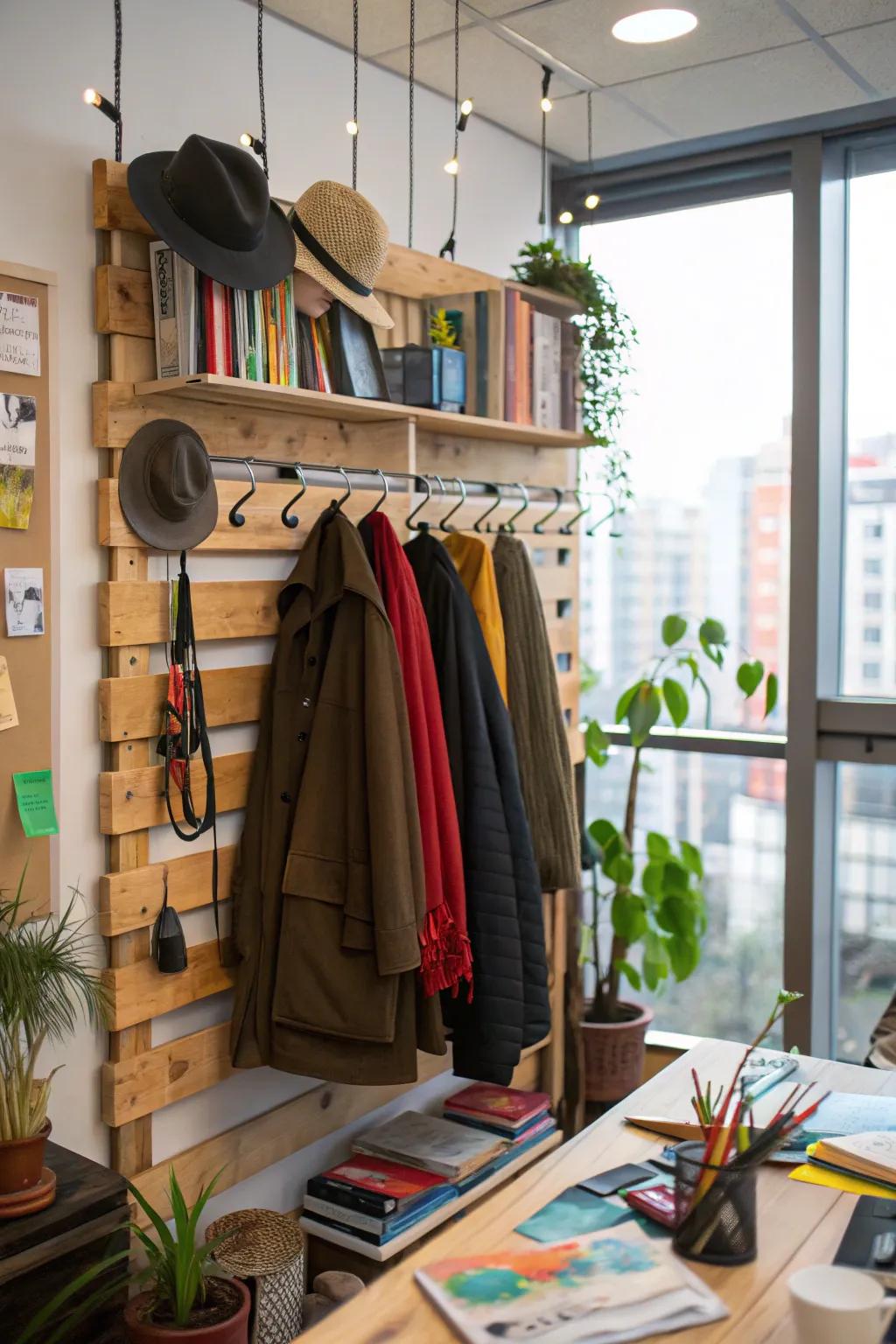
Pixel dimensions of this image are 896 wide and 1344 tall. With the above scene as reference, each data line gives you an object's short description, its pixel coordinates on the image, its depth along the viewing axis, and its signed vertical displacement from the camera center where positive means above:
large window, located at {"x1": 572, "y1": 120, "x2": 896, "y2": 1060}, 3.61 +0.19
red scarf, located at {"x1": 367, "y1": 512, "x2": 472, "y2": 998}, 2.60 -0.36
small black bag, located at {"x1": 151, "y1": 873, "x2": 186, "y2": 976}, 2.36 -0.63
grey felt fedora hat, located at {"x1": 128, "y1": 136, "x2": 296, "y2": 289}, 2.19 +0.70
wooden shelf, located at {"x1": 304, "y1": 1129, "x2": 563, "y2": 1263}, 2.61 -1.32
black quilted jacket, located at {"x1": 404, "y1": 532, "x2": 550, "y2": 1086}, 2.78 -0.54
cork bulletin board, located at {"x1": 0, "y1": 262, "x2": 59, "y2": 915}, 2.18 -0.09
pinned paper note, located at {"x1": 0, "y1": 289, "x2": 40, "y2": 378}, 2.15 +0.46
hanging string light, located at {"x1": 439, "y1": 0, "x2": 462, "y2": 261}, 2.95 +1.12
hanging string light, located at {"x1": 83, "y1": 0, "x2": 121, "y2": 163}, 2.20 +0.87
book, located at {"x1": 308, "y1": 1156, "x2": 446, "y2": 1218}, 2.64 -1.24
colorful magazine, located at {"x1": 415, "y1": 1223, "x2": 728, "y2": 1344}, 1.37 -0.78
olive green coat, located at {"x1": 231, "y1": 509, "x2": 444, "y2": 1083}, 2.47 -0.49
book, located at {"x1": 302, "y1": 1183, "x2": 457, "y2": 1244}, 2.62 -1.28
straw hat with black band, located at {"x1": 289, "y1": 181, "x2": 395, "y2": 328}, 2.49 +0.73
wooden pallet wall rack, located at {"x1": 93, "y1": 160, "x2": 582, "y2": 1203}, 2.31 -0.07
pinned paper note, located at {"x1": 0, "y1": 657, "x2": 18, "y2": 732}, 2.16 -0.16
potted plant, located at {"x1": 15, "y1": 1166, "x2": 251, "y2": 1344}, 2.10 -1.20
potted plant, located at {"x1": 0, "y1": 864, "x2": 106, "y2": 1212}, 1.95 -0.68
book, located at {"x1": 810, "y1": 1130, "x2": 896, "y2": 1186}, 1.75 -0.77
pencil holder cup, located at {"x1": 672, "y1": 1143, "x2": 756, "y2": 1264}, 1.53 -0.74
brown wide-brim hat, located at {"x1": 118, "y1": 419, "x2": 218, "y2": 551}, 2.32 +0.23
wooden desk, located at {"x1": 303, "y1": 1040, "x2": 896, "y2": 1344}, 1.39 -0.79
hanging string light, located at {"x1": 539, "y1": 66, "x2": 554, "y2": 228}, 3.12 +1.27
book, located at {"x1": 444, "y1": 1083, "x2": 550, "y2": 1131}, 3.10 -1.24
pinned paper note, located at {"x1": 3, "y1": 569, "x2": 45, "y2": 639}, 2.18 +0.01
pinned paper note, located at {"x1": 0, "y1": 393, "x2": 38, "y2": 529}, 2.15 +0.25
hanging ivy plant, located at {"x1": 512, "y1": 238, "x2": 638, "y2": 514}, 3.35 +0.74
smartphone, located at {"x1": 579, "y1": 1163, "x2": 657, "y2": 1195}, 1.72 -0.79
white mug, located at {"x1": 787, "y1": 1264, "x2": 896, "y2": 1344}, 1.24 -0.69
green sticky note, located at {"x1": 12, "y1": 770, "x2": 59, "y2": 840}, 2.20 -0.35
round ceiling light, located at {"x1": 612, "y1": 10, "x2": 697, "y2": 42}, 2.78 +1.29
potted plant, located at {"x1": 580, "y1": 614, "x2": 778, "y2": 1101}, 3.70 -0.87
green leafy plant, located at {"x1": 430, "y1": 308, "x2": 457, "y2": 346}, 3.05 +0.66
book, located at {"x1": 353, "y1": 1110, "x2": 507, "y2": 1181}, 2.82 -1.23
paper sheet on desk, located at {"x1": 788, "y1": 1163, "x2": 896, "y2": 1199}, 1.72 -0.79
